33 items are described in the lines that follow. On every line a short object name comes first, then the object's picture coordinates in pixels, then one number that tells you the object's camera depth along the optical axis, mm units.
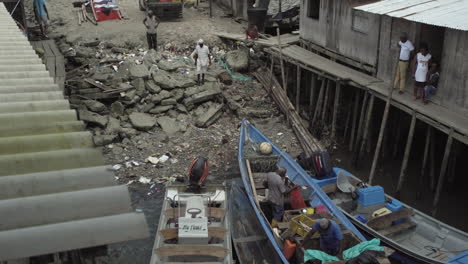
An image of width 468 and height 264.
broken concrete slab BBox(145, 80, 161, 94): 16938
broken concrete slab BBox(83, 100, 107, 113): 15930
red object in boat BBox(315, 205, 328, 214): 9383
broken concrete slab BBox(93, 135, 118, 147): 14553
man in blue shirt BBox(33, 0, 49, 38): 18969
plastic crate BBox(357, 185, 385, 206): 10117
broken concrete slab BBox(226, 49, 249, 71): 19008
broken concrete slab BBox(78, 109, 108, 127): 15273
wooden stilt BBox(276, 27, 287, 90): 16797
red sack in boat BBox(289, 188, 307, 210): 9609
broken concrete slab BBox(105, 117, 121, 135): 15289
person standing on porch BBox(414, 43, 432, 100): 11531
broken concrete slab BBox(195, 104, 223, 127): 15990
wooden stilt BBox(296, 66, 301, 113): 16656
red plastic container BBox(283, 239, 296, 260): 8259
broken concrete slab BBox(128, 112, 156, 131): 15547
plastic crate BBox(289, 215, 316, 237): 8391
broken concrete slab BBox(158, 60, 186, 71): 18078
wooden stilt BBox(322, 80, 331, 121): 15375
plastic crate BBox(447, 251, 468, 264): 8359
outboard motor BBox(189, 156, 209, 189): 10430
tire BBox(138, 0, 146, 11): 23697
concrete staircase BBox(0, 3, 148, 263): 2885
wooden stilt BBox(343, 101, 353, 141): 15531
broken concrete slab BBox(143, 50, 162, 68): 18281
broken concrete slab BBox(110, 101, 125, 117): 16125
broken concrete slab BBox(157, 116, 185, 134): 15695
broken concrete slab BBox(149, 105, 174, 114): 16391
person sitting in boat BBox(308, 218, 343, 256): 7449
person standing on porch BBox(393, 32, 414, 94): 12281
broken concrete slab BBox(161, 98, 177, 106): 16578
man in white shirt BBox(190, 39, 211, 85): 16906
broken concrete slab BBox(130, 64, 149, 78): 17273
